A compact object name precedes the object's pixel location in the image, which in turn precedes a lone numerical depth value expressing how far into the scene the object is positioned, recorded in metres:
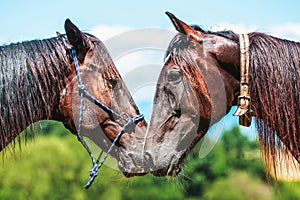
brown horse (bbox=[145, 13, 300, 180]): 7.96
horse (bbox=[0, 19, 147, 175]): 9.16
